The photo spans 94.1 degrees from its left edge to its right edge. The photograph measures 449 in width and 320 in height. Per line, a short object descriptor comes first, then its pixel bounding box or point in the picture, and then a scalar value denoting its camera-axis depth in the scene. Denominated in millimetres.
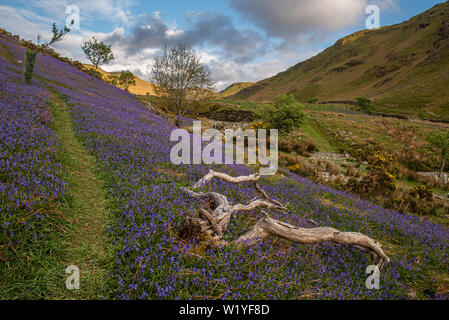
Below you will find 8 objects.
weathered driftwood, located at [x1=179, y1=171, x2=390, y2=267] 4214
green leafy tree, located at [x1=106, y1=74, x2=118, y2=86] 65387
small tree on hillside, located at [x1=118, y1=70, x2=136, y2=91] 60997
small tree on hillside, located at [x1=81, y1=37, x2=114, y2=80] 36003
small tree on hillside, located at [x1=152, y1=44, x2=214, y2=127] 23828
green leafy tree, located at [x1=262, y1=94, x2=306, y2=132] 24234
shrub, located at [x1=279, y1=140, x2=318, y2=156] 25081
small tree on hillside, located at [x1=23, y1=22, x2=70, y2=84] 15297
